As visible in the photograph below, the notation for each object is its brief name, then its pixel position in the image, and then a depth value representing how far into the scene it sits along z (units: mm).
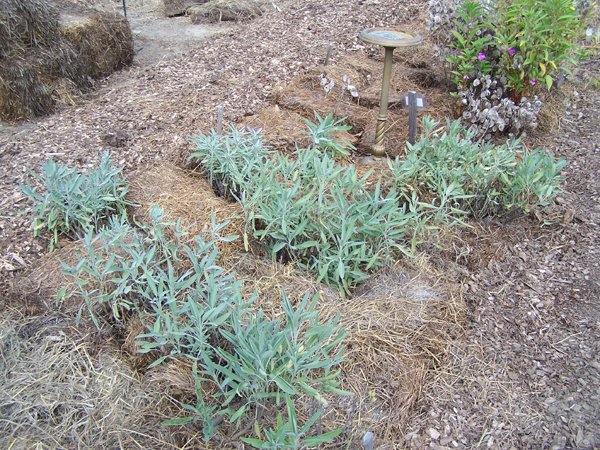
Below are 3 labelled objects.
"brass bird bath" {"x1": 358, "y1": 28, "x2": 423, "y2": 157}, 2852
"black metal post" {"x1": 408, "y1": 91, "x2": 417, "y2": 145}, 2990
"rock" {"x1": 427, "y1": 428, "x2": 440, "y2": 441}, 1879
